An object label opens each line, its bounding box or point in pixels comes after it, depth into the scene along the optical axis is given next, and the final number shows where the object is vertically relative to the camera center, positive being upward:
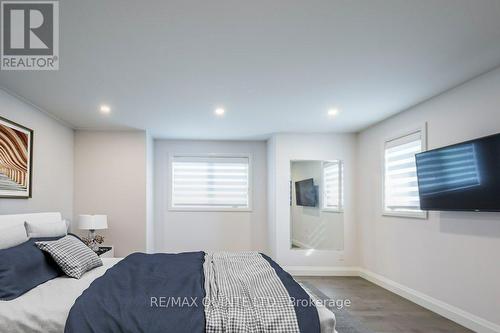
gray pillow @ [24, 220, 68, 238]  3.19 -0.39
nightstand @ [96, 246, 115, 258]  4.79 -0.92
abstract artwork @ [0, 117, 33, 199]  3.62 +0.34
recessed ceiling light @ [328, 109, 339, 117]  4.45 +0.98
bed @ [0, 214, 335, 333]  1.94 -0.73
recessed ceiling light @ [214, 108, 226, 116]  4.40 +1.00
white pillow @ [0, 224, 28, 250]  2.75 -0.39
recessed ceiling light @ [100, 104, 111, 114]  4.26 +1.02
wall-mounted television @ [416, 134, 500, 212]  2.97 +0.08
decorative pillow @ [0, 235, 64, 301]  2.34 -0.61
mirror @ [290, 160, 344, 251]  5.85 -0.34
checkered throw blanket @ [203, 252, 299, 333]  1.92 -0.72
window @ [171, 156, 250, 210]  6.48 +0.09
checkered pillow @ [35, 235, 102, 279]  2.85 -0.59
